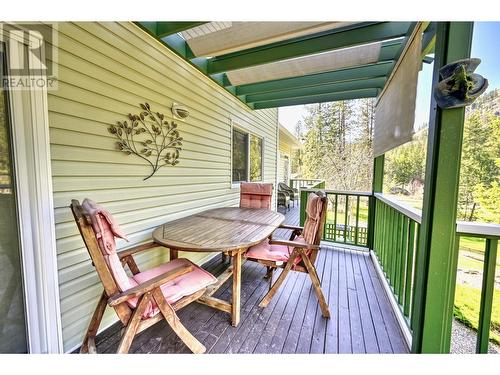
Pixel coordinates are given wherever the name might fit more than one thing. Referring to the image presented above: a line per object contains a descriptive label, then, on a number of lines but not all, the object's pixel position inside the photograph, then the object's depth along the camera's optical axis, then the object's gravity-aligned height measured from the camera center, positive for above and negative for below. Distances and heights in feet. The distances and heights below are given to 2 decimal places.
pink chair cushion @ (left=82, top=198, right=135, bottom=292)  3.94 -1.36
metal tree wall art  6.24 +1.16
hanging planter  3.51 +1.67
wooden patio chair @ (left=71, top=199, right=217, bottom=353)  3.88 -2.54
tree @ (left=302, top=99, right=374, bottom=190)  37.35 +6.40
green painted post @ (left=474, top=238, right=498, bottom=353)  4.07 -2.41
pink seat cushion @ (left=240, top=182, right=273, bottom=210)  11.32 -1.22
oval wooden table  5.54 -1.96
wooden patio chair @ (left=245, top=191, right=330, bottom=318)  6.49 -2.82
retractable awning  6.51 +4.75
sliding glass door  4.07 -1.80
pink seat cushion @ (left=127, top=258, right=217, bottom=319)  4.58 -2.99
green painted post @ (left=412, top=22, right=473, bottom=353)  3.83 -0.77
